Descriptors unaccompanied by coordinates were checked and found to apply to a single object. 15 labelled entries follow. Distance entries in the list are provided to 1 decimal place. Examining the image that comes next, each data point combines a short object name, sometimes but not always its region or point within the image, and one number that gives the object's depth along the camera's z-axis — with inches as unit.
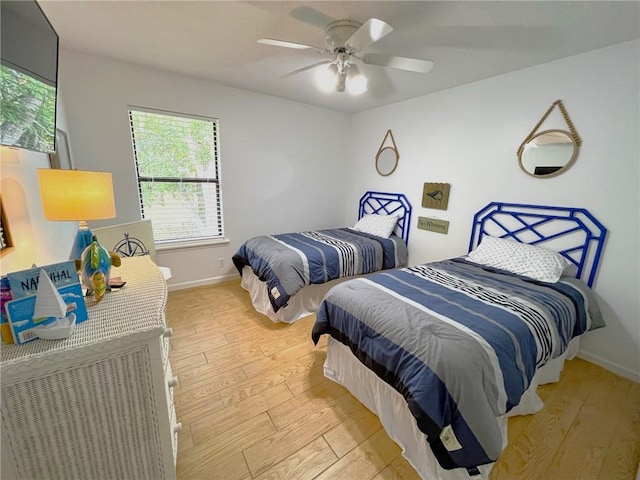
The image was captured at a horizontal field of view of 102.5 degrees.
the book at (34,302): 30.4
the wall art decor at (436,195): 118.0
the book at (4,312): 30.1
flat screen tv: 34.7
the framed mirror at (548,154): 83.5
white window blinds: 110.0
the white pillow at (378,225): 132.4
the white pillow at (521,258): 80.0
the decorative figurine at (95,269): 41.3
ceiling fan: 58.9
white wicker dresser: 29.9
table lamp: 48.2
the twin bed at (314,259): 97.0
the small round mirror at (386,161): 138.5
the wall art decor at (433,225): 120.0
